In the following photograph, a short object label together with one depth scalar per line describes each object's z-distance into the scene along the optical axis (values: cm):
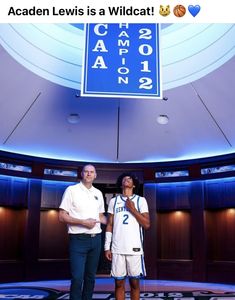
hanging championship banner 432
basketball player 345
